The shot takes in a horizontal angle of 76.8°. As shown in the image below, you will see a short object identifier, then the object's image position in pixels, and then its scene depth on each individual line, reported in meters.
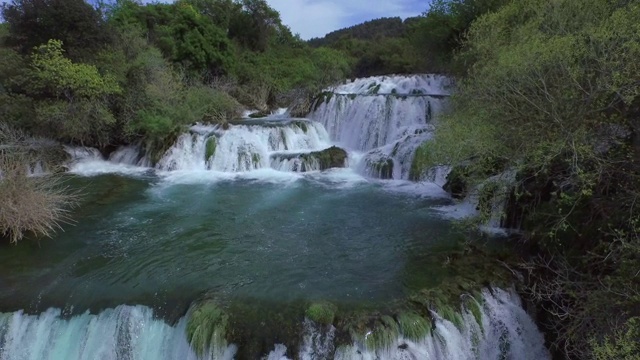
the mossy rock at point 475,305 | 6.13
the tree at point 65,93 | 13.97
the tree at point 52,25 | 14.43
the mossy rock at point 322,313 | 5.70
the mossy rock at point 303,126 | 17.03
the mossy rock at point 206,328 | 5.51
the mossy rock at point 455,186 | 10.31
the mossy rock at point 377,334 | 5.49
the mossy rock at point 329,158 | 14.66
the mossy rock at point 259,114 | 21.84
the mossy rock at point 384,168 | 13.39
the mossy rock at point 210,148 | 15.21
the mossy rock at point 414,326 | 5.64
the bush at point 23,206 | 7.97
